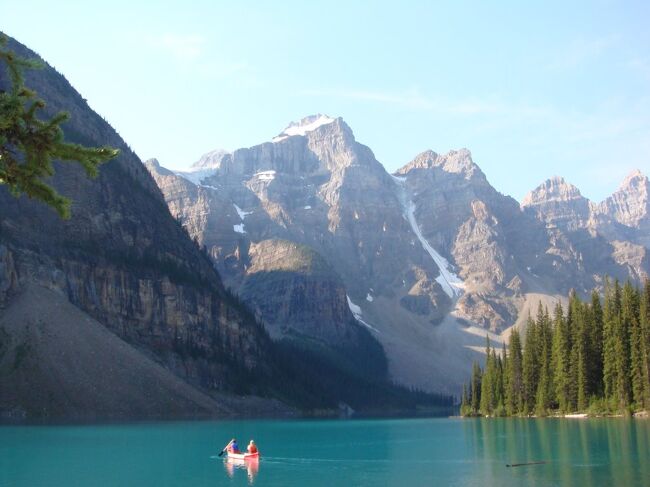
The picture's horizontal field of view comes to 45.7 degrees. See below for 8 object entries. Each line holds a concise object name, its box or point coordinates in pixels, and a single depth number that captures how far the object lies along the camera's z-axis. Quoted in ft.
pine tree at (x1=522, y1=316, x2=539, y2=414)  443.73
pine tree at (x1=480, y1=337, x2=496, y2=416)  518.82
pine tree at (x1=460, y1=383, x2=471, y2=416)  581.00
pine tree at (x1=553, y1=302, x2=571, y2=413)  386.52
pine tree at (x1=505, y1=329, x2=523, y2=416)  463.83
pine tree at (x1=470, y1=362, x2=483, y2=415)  572.10
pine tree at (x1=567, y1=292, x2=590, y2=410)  369.09
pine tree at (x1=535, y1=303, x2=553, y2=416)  413.80
